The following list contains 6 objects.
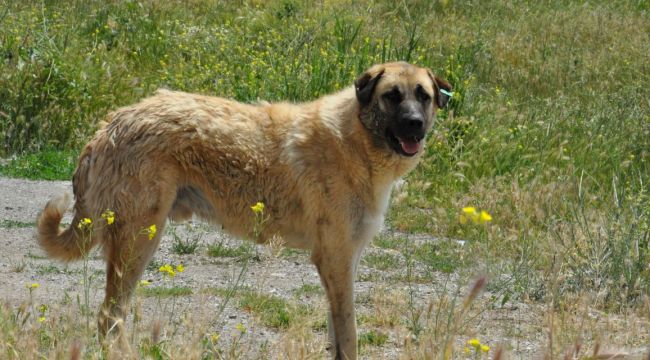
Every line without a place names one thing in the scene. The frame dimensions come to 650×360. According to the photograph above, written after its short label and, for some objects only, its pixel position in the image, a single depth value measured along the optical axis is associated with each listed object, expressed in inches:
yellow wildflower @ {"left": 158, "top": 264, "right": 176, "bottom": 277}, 354.3
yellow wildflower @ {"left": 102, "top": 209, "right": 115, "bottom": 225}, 386.0
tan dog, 453.4
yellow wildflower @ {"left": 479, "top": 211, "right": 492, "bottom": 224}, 275.4
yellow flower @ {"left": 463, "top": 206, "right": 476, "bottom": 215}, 279.0
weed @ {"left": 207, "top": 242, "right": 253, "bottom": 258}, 643.5
